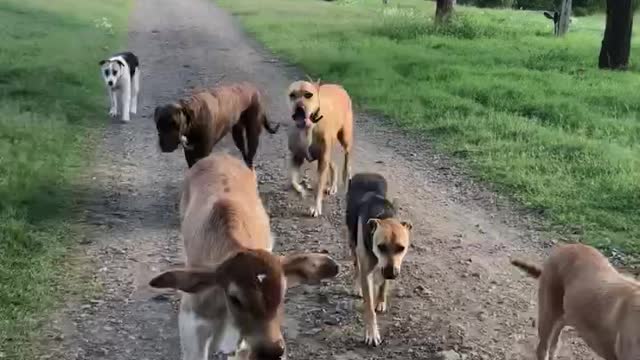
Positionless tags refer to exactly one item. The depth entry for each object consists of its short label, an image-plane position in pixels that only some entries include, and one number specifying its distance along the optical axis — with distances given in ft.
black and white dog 43.96
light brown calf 12.67
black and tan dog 19.75
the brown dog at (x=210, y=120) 27.86
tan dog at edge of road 15.06
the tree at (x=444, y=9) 85.76
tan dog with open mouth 28.53
